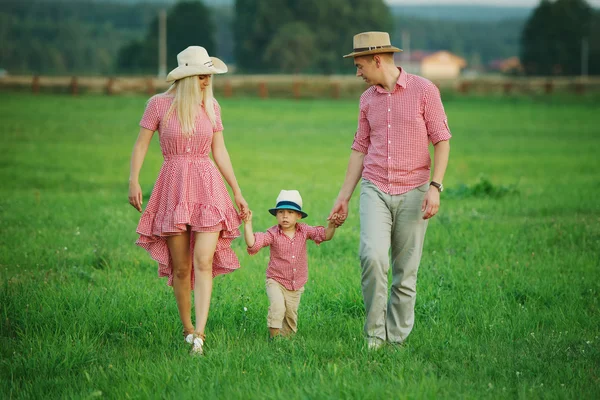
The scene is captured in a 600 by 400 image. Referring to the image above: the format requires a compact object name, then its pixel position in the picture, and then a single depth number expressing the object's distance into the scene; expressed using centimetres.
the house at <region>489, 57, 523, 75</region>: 17042
